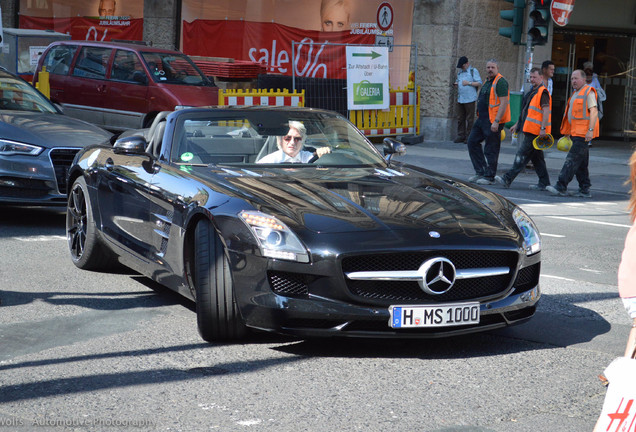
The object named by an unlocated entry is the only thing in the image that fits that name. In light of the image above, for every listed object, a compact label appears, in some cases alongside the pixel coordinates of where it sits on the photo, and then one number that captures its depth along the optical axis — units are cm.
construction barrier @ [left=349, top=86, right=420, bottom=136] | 1941
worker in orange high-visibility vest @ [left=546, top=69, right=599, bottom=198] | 1350
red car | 1733
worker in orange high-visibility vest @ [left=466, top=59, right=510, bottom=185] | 1471
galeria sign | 1905
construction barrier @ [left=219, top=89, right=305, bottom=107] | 1727
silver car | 925
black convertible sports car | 503
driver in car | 668
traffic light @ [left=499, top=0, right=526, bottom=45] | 1605
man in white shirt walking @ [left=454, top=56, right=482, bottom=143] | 2056
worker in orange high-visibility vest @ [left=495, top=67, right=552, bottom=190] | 1420
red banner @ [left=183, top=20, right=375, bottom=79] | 2170
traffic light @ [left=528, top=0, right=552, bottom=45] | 1570
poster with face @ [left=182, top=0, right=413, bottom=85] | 2180
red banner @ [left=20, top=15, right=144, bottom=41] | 2648
